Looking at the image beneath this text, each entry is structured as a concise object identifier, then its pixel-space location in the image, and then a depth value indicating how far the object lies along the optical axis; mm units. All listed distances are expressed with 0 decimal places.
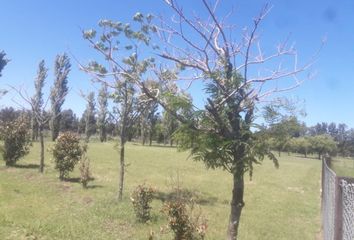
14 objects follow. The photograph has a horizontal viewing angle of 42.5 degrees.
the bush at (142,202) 12727
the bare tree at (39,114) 21891
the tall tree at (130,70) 13292
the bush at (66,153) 20219
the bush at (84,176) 17756
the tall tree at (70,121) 96750
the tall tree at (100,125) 67344
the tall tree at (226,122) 5578
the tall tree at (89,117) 72375
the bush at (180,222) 8266
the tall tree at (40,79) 51669
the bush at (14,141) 23625
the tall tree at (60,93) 45100
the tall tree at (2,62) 37344
